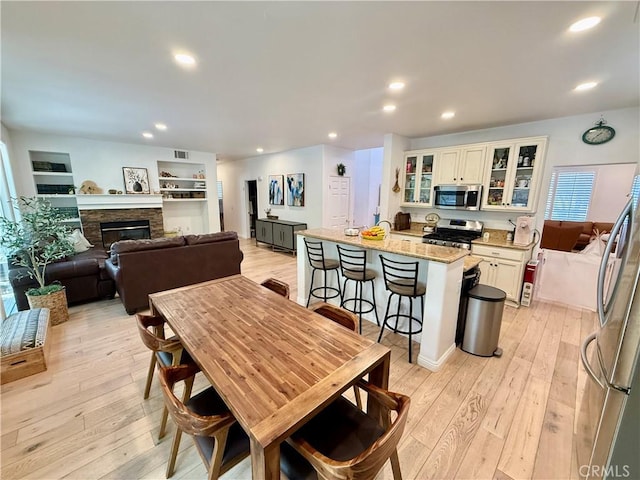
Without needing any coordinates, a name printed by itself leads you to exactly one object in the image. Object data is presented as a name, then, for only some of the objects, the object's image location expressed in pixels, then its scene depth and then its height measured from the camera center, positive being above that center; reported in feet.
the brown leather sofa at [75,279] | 10.25 -3.66
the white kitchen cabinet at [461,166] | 13.20 +1.72
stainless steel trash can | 8.00 -3.90
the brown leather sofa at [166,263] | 10.61 -3.10
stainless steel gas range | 12.96 -1.97
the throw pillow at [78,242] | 13.83 -2.68
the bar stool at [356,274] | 9.27 -2.84
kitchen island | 7.27 -2.66
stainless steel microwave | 13.43 +0.09
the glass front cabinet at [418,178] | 15.20 +1.19
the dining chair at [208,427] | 3.34 -3.62
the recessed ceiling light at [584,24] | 5.16 +3.61
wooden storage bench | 7.04 -4.38
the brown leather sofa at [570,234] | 17.71 -2.43
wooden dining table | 3.08 -2.64
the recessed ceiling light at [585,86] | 8.07 +3.63
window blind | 20.25 +0.33
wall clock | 10.62 +2.74
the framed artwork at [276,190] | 23.25 +0.55
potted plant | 9.22 -2.15
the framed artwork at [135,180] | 19.69 +1.14
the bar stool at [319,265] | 10.27 -2.76
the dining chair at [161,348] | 5.02 -3.27
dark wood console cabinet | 21.10 -3.18
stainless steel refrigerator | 2.82 -2.24
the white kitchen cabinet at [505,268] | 11.52 -3.21
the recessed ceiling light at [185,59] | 6.79 +3.69
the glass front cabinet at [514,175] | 11.79 +1.15
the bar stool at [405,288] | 7.82 -2.86
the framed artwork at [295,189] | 21.43 +0.60
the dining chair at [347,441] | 2.80 -3.63
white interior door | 20.66 -0.37
